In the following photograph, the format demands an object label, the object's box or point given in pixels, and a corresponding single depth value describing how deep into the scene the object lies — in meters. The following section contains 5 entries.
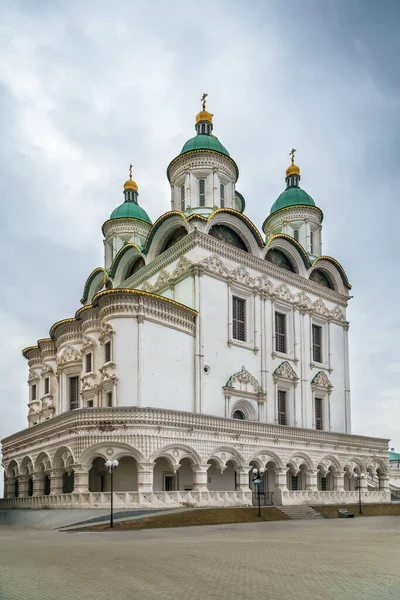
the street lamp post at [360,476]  30.14
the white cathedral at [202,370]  25.97
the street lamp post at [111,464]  20.75
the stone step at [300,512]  26.41
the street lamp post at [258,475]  24.08
